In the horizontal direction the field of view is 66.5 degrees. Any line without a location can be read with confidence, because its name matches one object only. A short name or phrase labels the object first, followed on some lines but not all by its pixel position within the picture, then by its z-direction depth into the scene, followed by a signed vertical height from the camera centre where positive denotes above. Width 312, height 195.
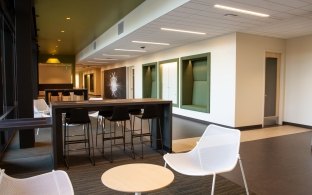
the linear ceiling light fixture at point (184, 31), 6.02 +1.44
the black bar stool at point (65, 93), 9.18 -0.30
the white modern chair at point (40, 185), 1.81 -0.83
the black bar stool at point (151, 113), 4.39 -0.51
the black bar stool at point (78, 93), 9.12 -0.28
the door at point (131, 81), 13.51 +0.25
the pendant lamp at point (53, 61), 16.33 +1.72
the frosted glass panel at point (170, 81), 9.30 +0.20
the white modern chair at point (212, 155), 2.56 -0.81
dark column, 4.65 +0.45
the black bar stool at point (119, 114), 4.17 -0.50
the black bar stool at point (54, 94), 8.98 -0.31
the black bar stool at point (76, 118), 3.90 -0.53
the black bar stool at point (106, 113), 4.41 -0.51
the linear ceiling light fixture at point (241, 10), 4.25 +1.44
